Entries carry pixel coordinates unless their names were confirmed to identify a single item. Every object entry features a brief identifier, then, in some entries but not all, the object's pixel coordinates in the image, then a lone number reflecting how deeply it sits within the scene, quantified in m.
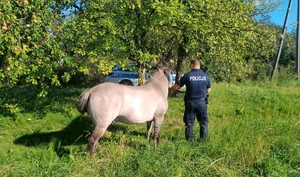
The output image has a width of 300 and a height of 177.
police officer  7.07
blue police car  17.05
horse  6.35
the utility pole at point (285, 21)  21.08
